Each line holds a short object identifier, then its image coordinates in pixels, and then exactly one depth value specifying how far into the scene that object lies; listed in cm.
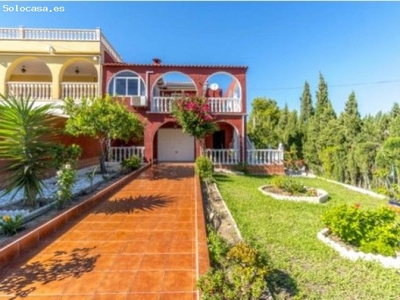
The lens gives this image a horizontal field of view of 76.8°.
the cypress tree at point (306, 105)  2839
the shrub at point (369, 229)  476
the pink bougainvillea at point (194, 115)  1281
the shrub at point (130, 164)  1261
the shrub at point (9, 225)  467
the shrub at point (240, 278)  273
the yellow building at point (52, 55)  1569
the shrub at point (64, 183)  620
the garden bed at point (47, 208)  478
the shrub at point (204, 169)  1145
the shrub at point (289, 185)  1006
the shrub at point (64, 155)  680
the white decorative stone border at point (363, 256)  454
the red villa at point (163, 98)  1573
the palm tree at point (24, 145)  602
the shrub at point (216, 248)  407
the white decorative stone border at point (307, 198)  935
